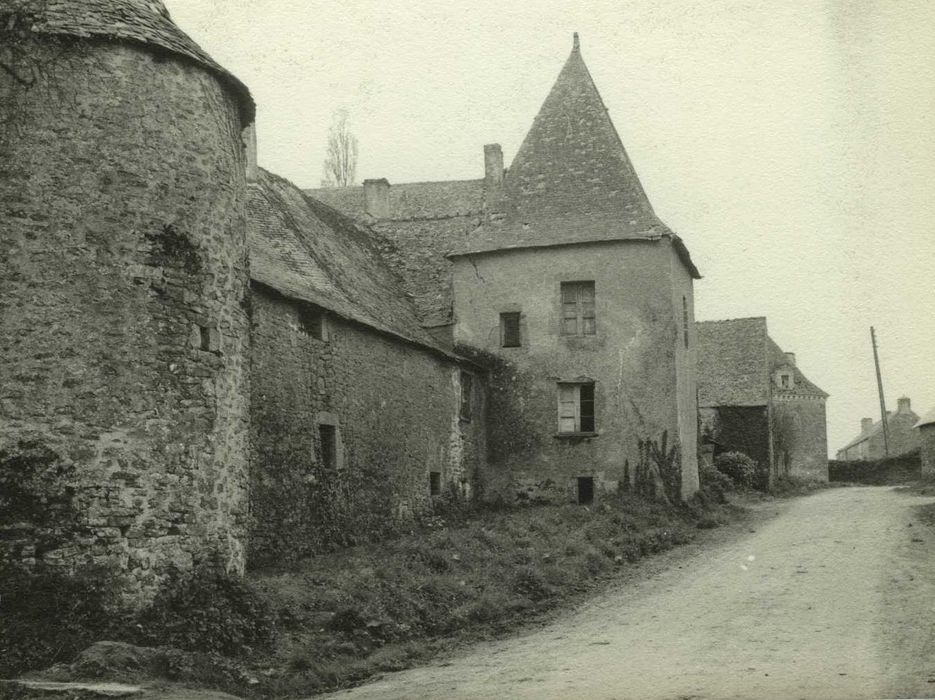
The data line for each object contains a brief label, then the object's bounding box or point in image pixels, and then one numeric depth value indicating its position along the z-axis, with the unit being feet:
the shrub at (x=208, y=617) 30.82
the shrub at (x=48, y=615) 28.25
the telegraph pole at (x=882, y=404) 113.97
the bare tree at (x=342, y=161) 163.02
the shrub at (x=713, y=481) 85.10
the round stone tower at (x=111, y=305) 30.37
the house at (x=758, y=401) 127.95
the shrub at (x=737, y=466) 114.93
